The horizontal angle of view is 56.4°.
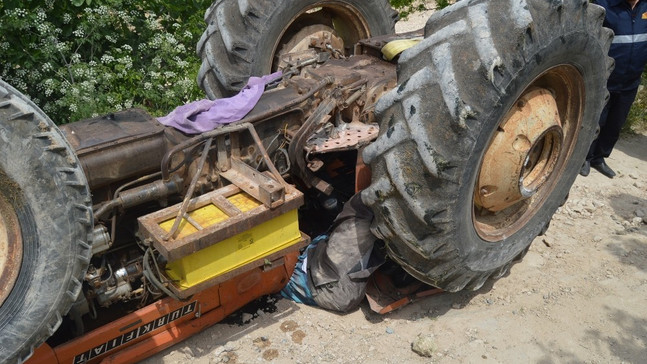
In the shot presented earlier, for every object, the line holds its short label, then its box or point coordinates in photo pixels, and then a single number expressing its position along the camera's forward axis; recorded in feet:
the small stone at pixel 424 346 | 10.11
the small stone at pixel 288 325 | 10.82
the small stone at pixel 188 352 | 10.19
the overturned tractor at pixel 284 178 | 7.20
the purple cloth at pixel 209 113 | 9.67
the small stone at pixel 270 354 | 10.14
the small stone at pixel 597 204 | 15.12
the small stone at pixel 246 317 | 10.99
